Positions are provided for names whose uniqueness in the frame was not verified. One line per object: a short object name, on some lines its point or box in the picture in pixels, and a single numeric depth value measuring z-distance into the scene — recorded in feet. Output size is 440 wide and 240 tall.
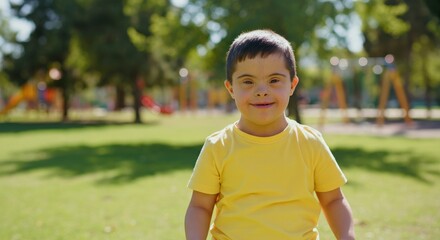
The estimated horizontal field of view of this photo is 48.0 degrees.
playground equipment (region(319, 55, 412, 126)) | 66.67
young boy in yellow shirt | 7.10
